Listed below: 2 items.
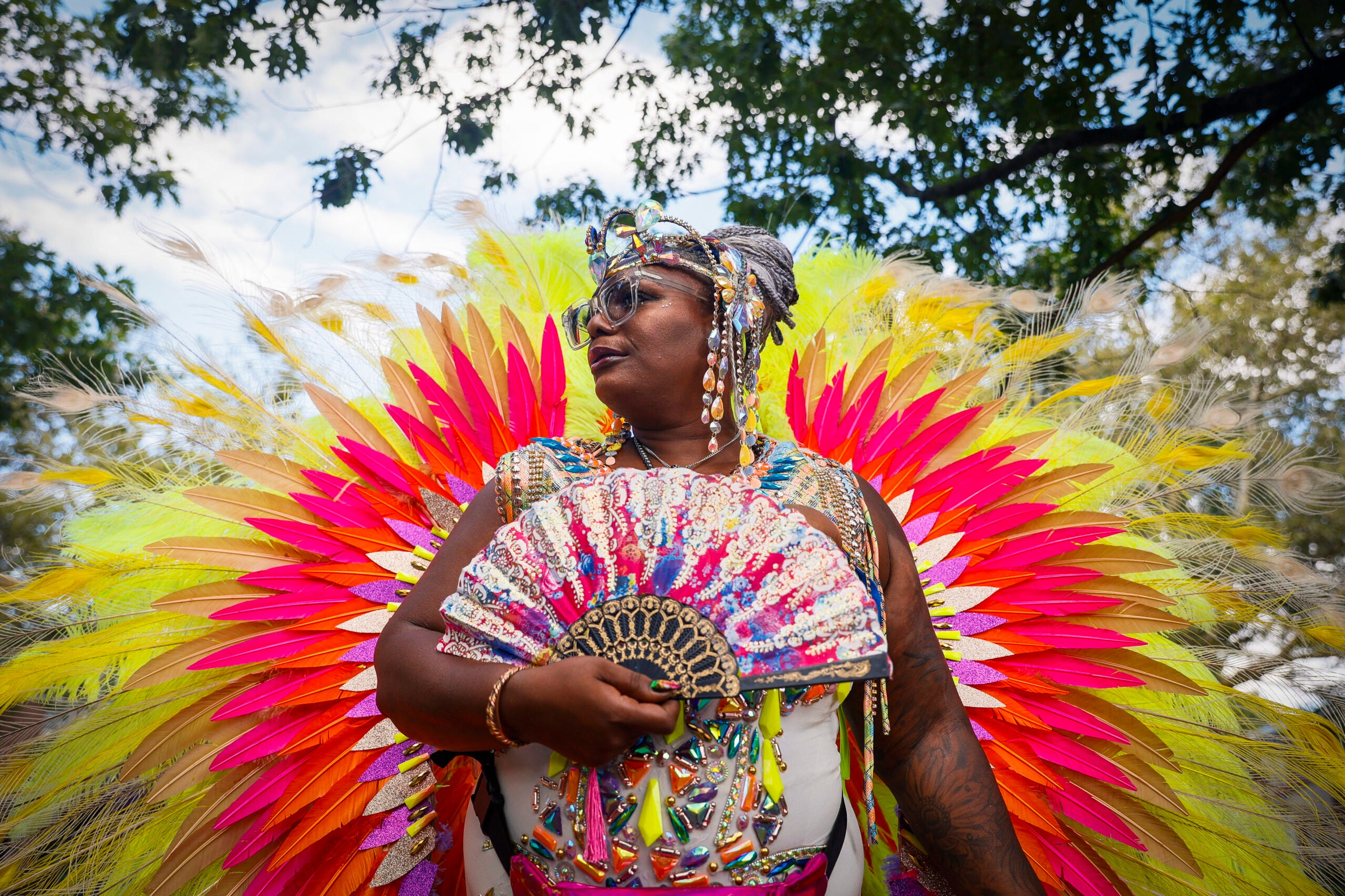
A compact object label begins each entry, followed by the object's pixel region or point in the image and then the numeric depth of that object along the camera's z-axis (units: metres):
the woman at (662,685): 1.54
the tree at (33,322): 7.17
